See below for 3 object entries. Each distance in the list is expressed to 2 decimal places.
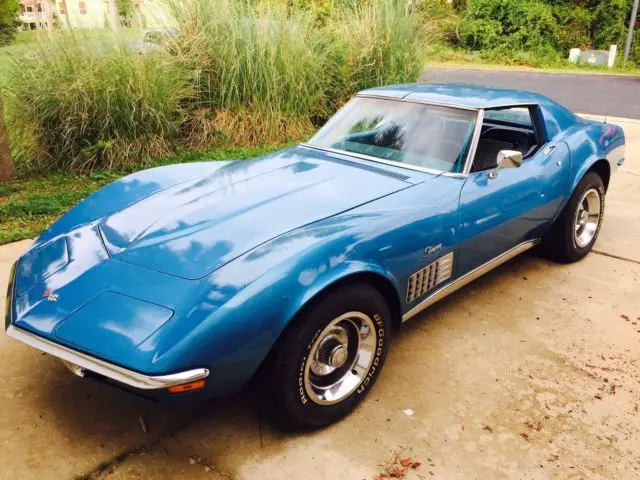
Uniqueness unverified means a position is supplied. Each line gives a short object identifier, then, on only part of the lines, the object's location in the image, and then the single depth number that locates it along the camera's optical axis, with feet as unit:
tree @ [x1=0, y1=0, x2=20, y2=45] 21.38
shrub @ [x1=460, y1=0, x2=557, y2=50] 73.46
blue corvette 6.62
